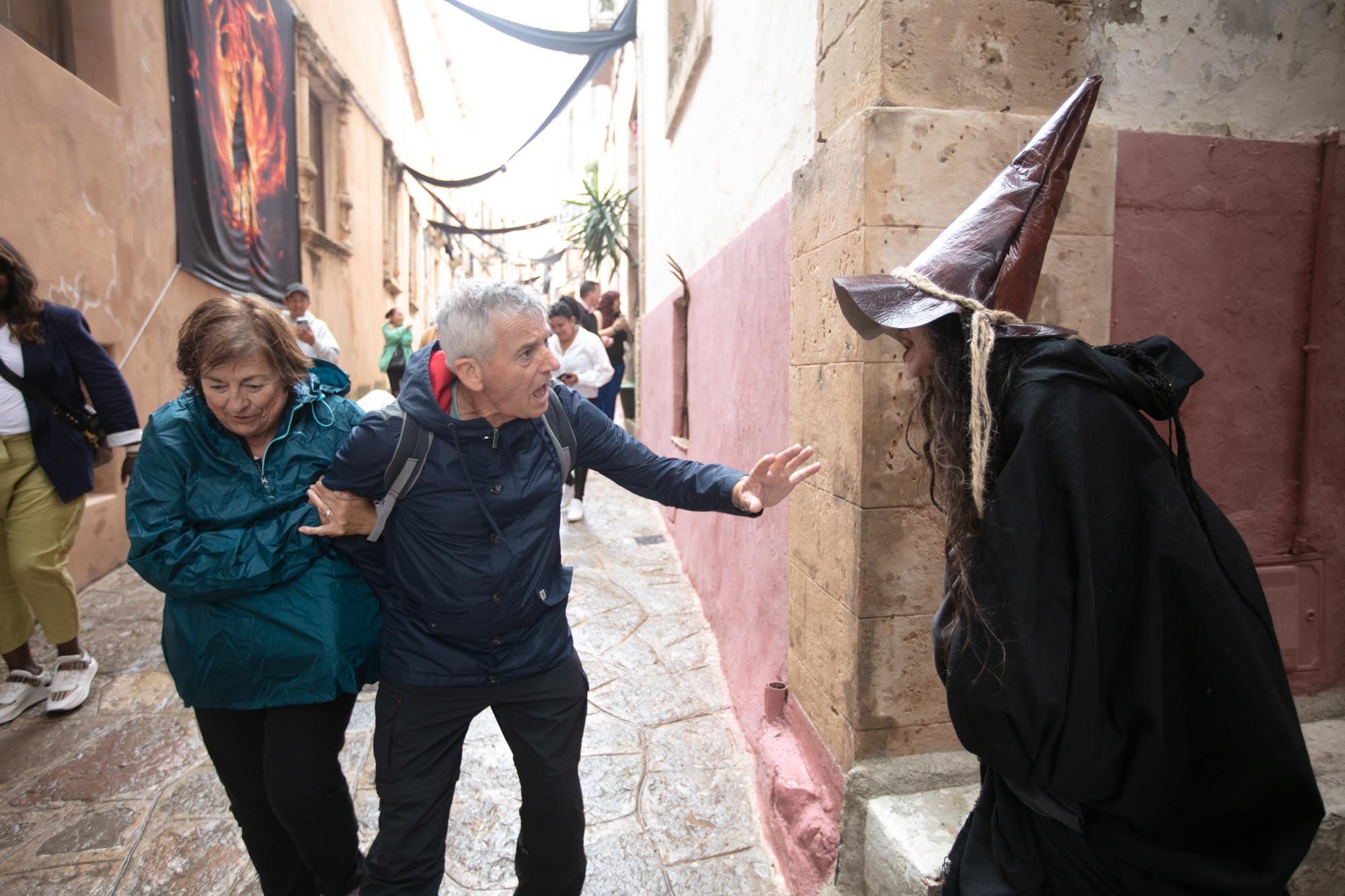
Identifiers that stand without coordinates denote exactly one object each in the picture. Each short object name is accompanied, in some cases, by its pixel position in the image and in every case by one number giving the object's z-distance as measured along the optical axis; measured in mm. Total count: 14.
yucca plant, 12320
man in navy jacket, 1950
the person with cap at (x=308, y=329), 7020
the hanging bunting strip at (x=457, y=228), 14867
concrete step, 1960
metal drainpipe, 2346
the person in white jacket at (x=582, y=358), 6406
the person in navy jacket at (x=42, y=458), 3203
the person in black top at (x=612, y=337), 7098
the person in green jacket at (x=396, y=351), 11273
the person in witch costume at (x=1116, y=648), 1098
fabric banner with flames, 6574
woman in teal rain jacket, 1932
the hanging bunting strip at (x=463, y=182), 12300
